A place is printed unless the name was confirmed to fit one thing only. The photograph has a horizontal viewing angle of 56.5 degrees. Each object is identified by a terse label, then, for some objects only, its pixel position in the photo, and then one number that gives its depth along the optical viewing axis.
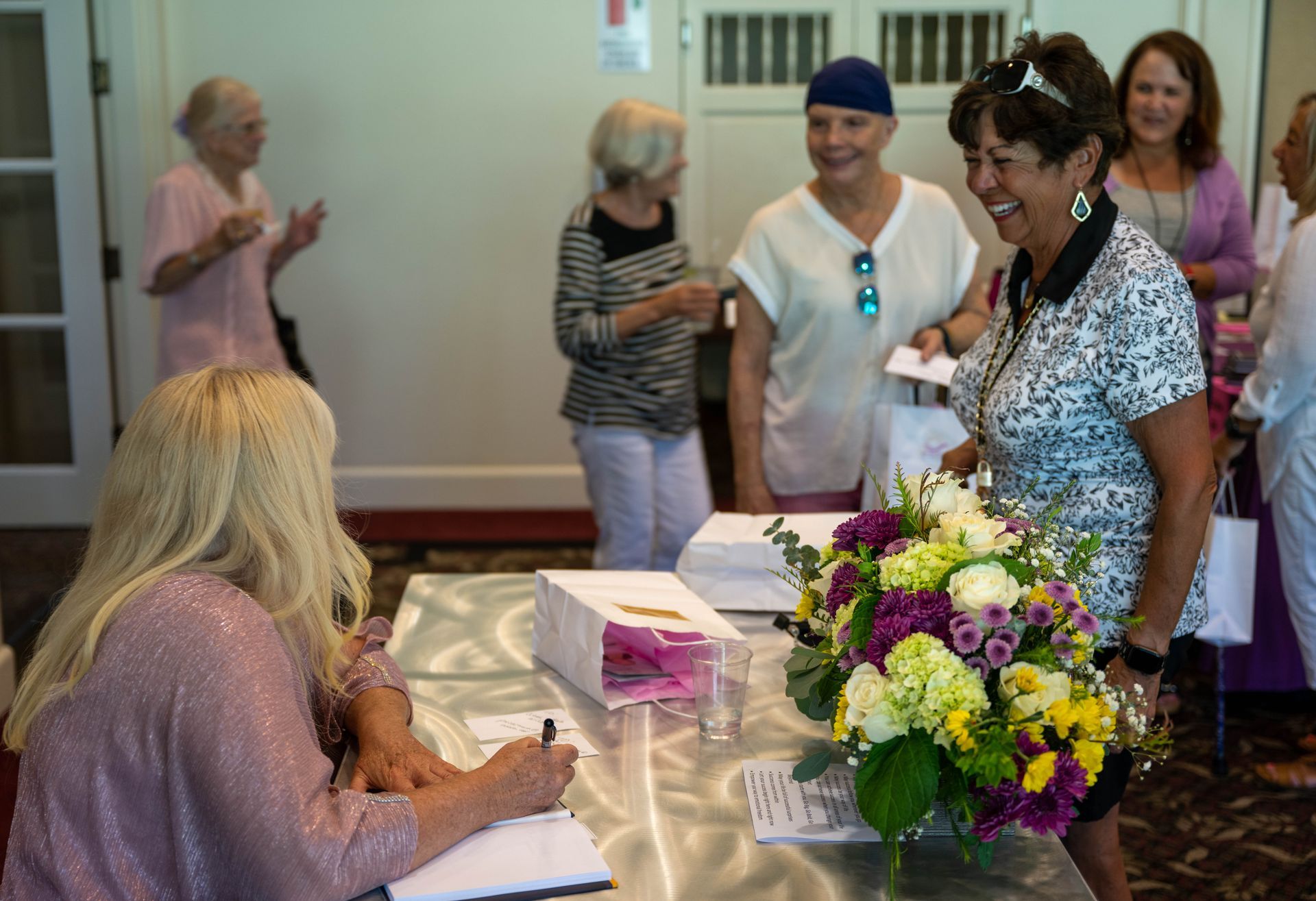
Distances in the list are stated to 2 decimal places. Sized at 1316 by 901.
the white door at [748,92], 5.01
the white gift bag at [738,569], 2.02
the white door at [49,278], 4.86
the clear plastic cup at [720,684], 1.56
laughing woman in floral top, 1.59
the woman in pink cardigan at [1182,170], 3.26
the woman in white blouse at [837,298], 2.59
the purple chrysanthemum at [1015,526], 1.39
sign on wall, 5.01
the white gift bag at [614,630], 1.69
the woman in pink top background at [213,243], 3.84
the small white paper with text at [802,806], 1.32
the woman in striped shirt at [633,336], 3.01
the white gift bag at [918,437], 2.60
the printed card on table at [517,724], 1.59
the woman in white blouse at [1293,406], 2.72
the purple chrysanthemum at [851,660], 1.32
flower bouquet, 1.19
